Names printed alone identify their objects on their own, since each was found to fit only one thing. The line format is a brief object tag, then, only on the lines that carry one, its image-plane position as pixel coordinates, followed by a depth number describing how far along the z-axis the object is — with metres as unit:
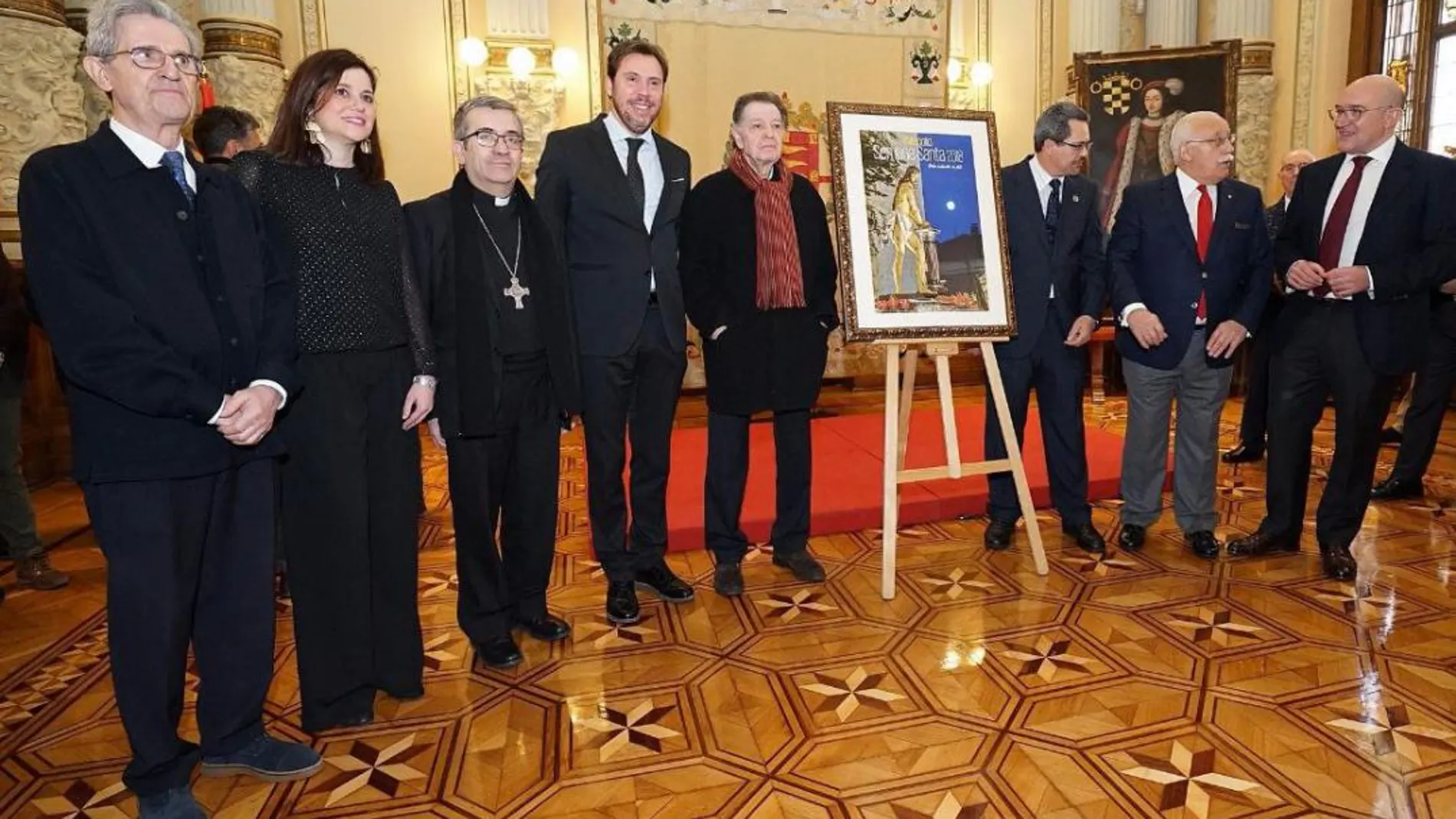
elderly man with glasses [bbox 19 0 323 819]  1.71
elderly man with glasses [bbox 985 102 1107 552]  3.43
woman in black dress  2.09
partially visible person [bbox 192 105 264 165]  3.38
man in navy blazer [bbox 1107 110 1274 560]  3.33
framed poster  3.09
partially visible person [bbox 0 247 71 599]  3.45
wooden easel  3.12
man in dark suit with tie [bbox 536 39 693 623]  2.79
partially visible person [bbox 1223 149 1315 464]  4.90
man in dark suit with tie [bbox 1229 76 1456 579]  3.04
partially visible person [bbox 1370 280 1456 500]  4.23
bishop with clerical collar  2.41
